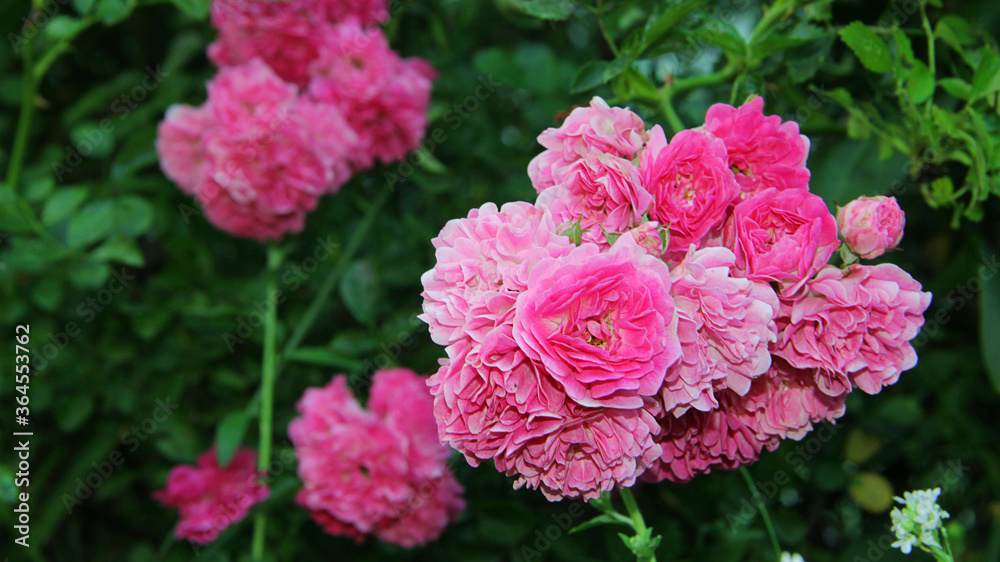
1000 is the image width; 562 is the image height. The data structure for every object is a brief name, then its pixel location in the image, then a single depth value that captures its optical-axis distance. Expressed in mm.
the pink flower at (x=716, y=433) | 454
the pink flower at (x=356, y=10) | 623
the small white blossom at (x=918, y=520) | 438
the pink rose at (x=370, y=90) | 621
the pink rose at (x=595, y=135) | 449
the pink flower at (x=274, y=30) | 617
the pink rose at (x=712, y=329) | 424
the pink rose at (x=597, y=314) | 418
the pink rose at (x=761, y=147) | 451
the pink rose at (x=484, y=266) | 425
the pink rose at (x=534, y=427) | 425
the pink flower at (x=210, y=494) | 624
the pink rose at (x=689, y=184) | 439
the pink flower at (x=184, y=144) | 623
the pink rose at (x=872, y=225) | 442
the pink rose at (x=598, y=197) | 438
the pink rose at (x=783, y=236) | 436
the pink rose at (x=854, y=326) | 440
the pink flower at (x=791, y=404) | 453
